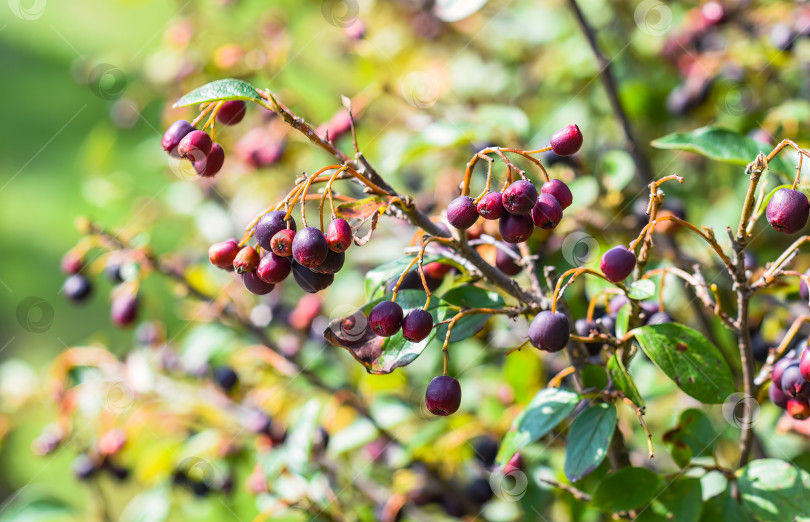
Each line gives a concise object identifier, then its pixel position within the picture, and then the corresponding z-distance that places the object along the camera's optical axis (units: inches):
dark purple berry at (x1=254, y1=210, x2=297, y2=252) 20.6
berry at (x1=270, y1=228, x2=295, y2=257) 20.4
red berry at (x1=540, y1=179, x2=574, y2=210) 20.9
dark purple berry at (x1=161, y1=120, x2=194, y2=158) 21.1
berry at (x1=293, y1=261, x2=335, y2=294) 20.7
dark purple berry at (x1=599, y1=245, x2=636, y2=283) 20.5
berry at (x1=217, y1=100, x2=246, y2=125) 21.4
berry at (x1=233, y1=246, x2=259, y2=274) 20.8
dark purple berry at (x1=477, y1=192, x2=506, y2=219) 20.5
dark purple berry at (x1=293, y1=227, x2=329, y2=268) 20.2
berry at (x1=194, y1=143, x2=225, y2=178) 21.2
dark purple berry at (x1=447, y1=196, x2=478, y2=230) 20.4
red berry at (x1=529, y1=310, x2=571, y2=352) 20.4
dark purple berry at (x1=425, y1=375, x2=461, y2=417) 20.8
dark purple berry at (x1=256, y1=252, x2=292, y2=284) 20.6
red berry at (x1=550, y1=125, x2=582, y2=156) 20.7
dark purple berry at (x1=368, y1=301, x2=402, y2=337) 20.4
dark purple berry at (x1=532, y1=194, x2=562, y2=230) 20.5
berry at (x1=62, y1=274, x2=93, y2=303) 26.4
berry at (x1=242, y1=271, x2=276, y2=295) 20.9
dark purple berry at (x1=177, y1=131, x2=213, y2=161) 20.8
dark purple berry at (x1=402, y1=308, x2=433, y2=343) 20.4
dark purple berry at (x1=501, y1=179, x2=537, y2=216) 20.2
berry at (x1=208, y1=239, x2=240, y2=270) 21.0
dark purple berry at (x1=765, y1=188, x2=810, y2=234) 20.2
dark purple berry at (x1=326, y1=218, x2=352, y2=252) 20.4
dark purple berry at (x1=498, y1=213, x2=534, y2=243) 20.4
